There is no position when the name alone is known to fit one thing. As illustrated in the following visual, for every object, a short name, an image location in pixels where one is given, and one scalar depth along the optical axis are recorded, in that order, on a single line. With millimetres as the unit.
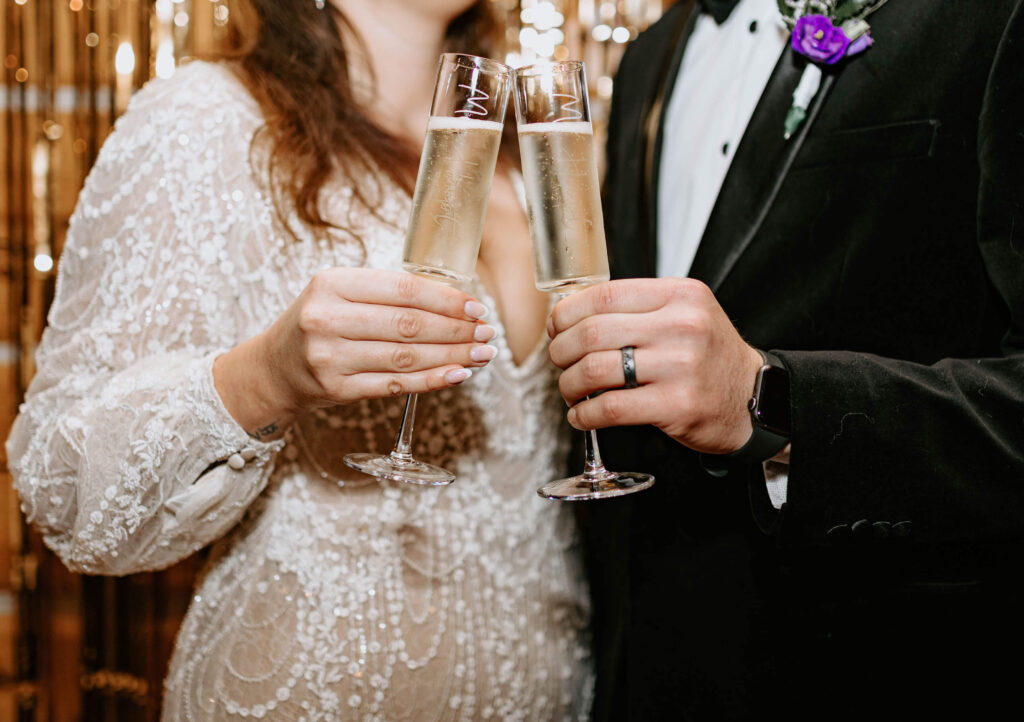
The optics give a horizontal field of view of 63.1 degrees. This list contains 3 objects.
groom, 1172
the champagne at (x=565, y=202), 1133
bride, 1348
